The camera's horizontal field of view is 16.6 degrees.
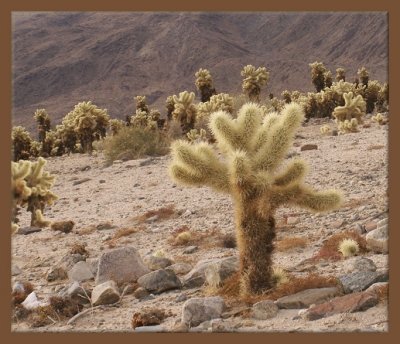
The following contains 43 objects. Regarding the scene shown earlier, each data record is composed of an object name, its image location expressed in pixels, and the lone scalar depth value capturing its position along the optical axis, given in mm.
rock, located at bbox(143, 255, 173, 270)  17256
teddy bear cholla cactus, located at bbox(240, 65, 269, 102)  23362
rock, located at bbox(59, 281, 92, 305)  15546
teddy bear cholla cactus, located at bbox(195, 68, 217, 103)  24512
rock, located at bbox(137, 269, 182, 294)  15833
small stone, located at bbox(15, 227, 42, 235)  20833
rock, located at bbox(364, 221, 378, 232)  17299
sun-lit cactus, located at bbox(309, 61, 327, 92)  23089
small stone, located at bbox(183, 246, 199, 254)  18415
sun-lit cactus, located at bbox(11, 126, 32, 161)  26121
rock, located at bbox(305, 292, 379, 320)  13420
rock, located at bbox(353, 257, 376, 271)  14770
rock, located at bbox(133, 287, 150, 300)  15632
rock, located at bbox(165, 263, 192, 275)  16878
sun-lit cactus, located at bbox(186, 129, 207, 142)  28290
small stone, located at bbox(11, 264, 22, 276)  17236
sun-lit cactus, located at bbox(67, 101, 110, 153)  27457
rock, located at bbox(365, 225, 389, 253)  15833
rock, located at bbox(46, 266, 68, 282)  17589
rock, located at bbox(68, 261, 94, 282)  17098
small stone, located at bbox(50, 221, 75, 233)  20532
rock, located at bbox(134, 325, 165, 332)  13891
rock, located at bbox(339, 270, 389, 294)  14289
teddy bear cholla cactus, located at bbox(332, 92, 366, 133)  31609
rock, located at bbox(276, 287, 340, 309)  14016
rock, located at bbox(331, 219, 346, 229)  18348
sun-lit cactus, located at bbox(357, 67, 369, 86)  22770
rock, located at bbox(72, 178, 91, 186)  24627
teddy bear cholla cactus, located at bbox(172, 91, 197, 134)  28647
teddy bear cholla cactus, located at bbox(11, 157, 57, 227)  13517
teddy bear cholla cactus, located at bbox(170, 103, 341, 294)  13772
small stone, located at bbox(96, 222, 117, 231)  20627
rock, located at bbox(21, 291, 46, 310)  15273
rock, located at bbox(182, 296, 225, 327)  13800
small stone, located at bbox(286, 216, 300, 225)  18750
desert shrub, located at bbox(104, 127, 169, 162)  30236
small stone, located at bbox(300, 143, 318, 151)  25187
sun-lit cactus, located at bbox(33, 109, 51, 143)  23342
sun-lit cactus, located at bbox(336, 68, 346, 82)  26940
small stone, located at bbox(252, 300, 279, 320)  13800
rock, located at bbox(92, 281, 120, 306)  15345
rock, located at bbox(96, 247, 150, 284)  16480
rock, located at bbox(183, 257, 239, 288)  15762
